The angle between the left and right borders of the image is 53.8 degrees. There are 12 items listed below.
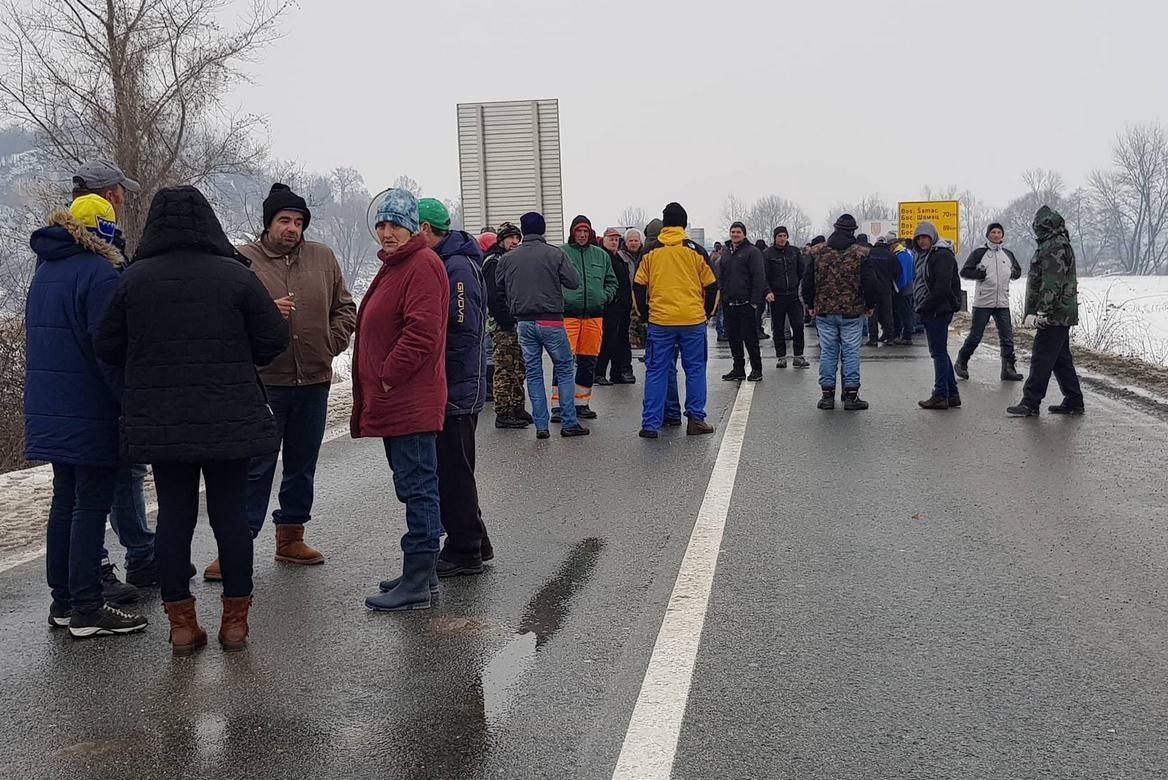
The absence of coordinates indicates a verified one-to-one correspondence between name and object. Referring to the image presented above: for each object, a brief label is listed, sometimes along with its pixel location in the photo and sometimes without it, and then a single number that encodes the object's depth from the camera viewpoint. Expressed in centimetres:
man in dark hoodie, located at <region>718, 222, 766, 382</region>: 1411
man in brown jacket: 586
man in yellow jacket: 1046
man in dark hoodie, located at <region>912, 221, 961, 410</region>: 1180
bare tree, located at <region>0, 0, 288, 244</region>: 1941
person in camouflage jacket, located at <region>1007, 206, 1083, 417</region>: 1086
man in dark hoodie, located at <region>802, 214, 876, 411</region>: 1206
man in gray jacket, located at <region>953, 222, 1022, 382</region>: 1429
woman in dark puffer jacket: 457
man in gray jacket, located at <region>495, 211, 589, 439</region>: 1059
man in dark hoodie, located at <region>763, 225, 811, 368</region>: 1745
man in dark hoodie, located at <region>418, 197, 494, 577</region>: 587
